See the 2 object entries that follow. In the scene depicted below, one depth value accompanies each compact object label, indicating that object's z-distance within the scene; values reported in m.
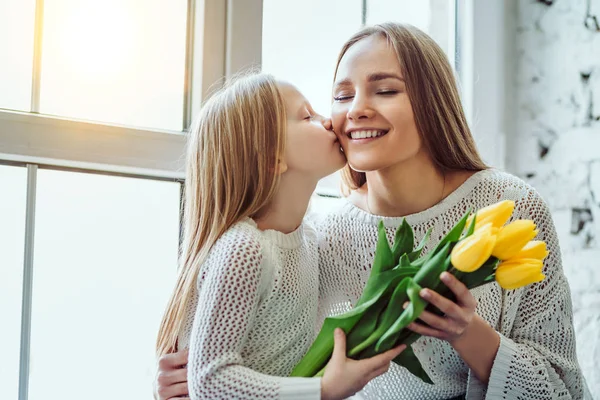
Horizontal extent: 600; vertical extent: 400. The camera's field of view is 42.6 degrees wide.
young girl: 1.21
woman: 1.40
